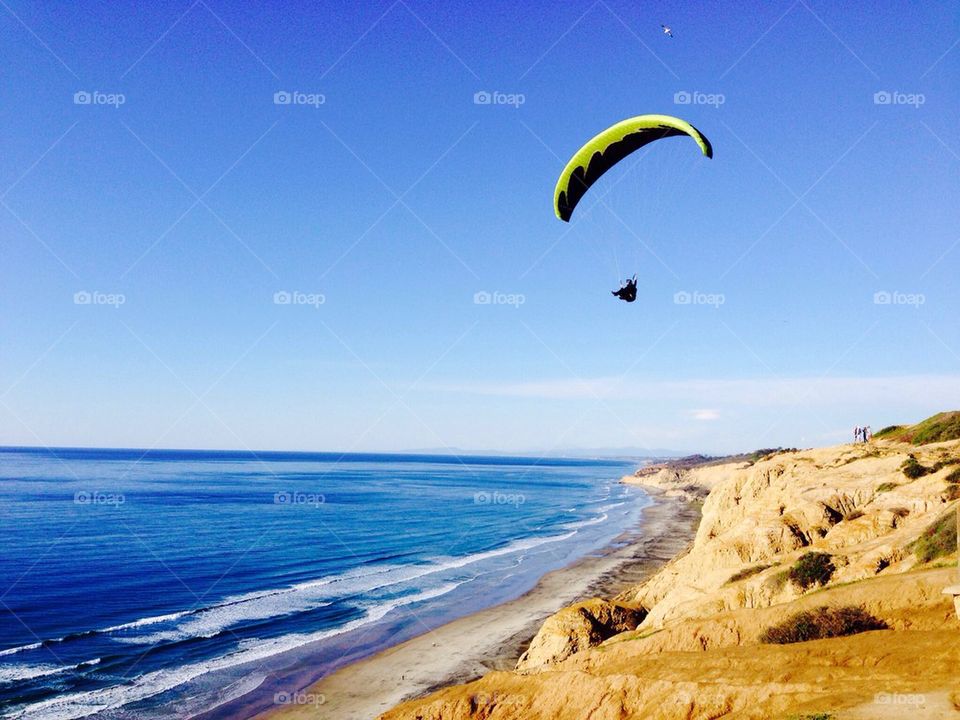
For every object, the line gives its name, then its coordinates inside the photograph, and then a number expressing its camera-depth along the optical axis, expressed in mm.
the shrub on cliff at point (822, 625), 13828
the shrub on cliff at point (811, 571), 17391
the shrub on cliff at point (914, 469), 21500
